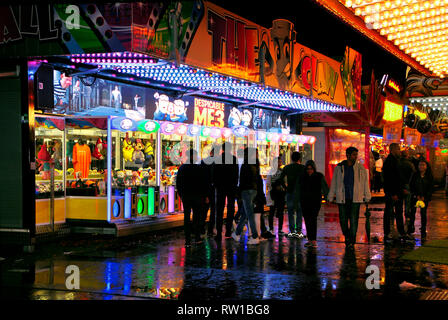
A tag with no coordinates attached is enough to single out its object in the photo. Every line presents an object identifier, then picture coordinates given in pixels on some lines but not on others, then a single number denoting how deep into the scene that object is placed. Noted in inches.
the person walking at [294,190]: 489.7
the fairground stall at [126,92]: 409.1
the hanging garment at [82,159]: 497.4
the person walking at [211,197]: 475.8
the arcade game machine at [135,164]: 504.1
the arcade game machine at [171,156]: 555.8
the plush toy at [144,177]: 537.0
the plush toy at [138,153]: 534.6
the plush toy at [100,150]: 490.0
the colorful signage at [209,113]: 673.6
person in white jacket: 427.5
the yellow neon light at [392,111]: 1088.8
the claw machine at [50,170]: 466.6
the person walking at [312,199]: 449.4
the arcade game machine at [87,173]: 492.1
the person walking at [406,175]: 499.5
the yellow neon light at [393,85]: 1103.6
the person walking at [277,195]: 506.5
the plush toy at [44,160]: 467.8
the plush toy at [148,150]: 546.9
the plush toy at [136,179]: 524.9
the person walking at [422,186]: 517.0
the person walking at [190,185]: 446.9
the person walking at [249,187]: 456.4
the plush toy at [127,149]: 523.2
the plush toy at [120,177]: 507.4
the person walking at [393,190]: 485.1
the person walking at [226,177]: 469.1
